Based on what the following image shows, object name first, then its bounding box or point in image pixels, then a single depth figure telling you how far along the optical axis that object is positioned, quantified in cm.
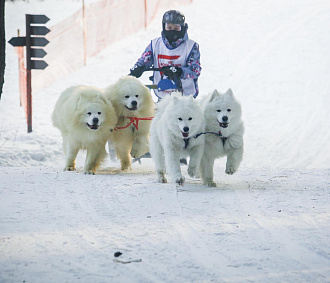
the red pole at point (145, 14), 3824
